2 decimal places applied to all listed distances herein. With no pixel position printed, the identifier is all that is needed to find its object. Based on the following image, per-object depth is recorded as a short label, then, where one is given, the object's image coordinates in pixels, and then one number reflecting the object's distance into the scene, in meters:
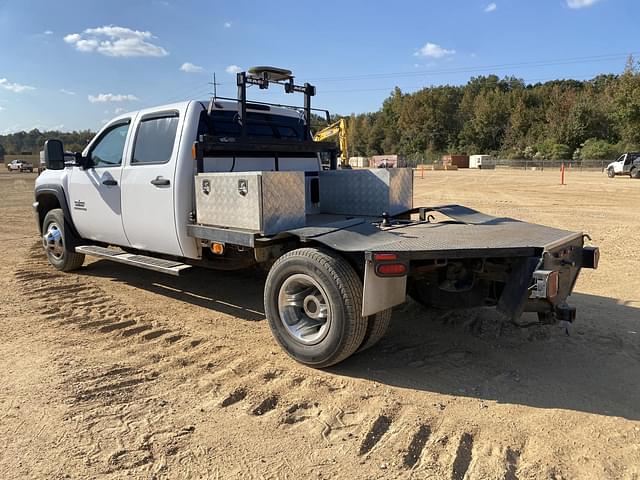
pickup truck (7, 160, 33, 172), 54.72
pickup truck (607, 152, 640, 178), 31.58
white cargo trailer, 66.69
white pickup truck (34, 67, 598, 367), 3.72
